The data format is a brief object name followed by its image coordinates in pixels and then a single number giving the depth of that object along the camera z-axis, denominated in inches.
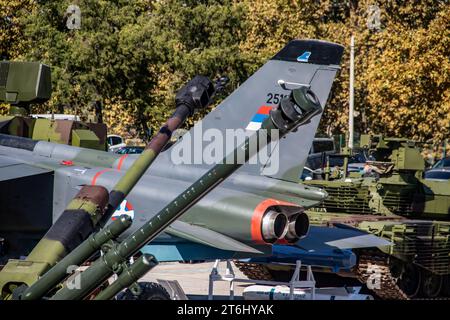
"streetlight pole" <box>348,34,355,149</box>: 1359.0
